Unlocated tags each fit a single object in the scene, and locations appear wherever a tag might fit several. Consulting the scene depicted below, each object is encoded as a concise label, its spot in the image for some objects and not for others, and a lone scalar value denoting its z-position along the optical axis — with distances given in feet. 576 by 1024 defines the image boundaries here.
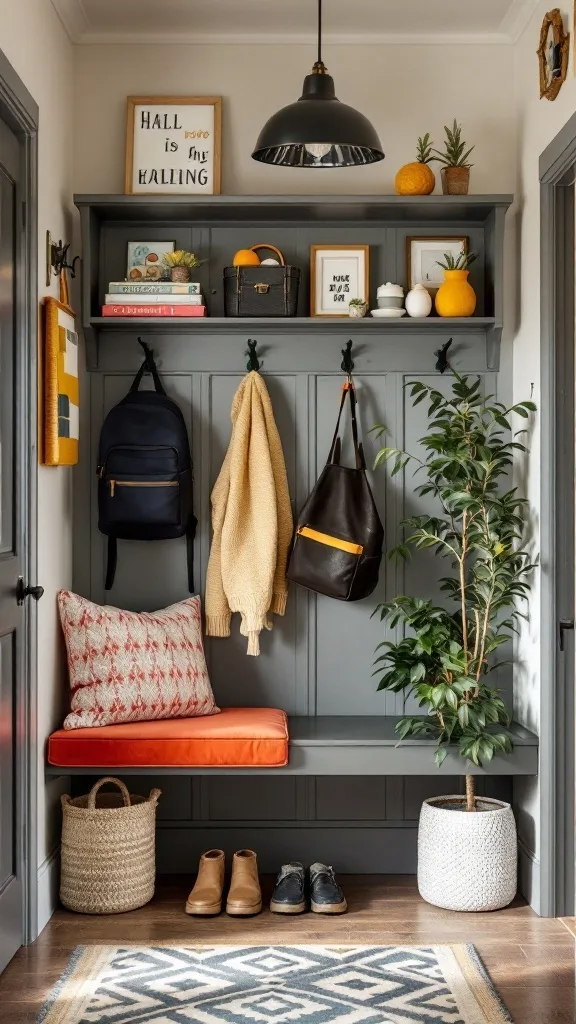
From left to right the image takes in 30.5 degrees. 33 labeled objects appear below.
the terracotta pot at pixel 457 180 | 11.28
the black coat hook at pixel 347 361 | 11.68
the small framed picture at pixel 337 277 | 11.64
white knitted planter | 10.42
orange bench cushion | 10.39
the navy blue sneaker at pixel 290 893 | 10.45
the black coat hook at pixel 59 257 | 10.61
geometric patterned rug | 8.26
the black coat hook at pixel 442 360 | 11.62
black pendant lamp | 8.69
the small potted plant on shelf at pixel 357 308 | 11.37
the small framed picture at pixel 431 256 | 11.75
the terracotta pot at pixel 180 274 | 11.33
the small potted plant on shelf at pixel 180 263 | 11.32
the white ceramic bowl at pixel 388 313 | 11.29
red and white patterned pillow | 10.69
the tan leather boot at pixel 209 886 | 10.38
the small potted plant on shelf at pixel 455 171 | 11.27
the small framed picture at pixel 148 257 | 11.62
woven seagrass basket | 10.34
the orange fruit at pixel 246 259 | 11.29
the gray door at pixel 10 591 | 9.13
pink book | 11.23
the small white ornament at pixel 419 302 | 11.31
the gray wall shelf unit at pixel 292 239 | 11.28
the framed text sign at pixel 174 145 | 11.66
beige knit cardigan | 11.36
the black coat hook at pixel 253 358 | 11.69
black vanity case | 11.27
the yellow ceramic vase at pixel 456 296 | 11.19
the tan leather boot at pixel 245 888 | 10.35
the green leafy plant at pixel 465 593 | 10.41
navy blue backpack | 11.39
